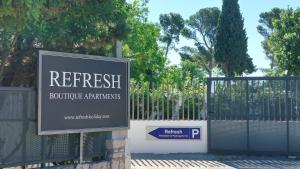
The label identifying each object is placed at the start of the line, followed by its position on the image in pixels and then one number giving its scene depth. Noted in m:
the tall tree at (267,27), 40.09
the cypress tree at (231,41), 29.62
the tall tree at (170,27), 44.56
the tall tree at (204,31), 44.44
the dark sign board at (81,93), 7.32
